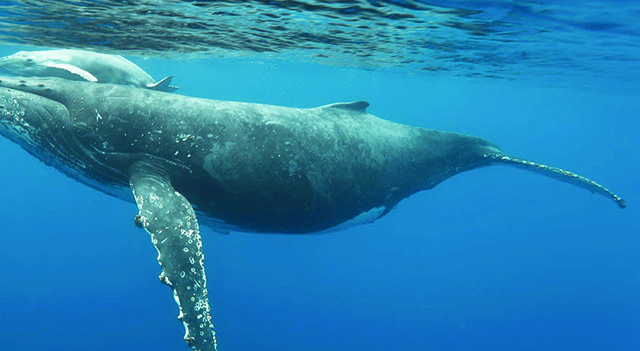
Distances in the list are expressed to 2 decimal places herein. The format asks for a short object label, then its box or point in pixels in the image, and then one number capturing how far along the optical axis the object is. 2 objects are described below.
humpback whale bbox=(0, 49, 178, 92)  9.46
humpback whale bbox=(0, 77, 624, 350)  6.64
